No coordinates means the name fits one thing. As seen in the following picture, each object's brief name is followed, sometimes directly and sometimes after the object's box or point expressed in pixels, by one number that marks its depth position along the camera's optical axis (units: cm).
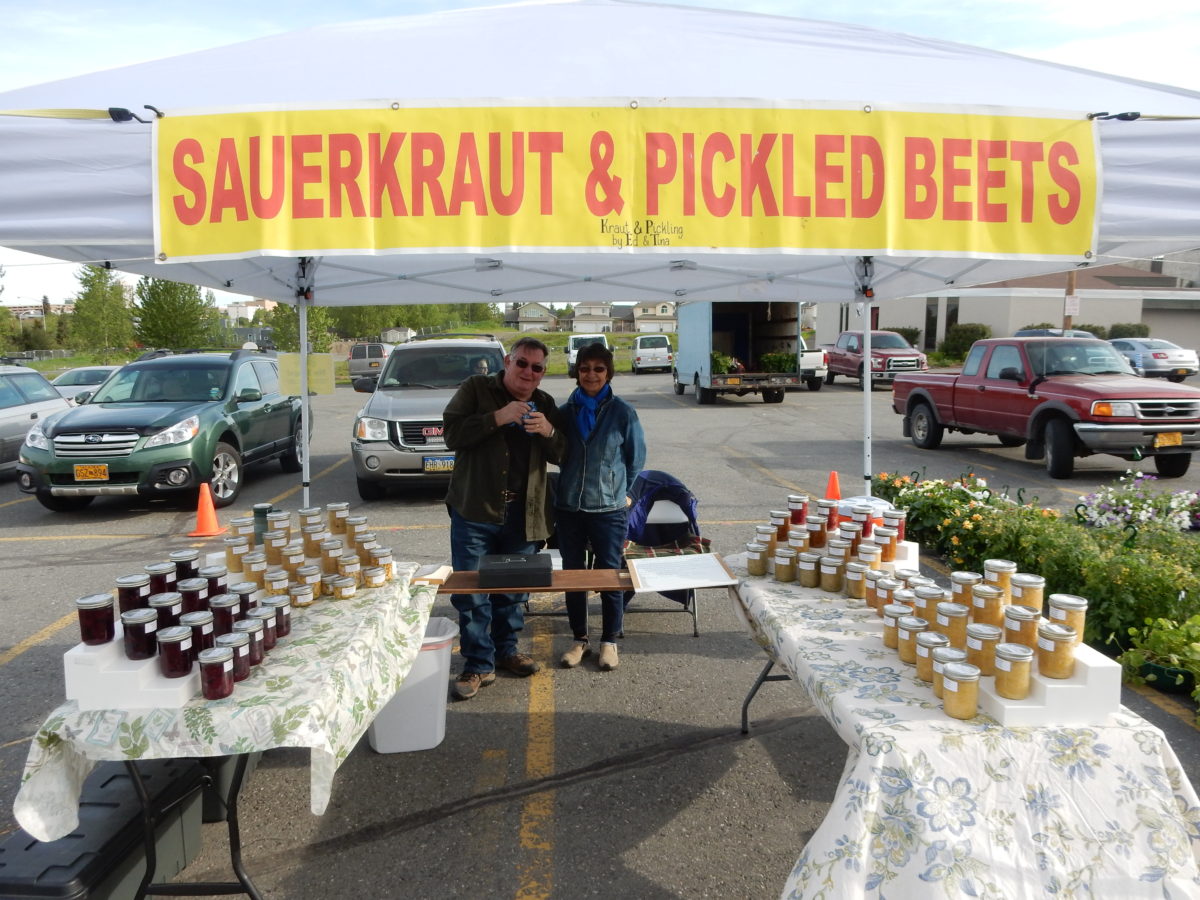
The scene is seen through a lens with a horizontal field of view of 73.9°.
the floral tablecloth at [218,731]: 231
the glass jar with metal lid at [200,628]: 248
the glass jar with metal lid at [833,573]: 333
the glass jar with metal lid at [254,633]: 257
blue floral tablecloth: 203
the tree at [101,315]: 3644
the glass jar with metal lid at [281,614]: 286
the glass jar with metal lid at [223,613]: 264
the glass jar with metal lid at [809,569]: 341
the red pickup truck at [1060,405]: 971
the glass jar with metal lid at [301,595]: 317
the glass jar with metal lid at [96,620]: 243
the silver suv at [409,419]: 880
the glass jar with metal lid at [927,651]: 245
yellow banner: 276
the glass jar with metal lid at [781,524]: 374
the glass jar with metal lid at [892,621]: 273
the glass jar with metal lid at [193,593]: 268
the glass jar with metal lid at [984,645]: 237
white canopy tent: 279
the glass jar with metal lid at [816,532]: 357
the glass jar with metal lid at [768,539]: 366
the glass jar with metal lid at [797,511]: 377
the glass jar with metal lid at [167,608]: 253
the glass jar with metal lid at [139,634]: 240
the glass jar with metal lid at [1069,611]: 238
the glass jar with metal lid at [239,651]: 246
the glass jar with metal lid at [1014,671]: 222
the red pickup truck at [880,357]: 2492
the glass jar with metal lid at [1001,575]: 267
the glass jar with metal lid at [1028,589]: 251
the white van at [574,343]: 2935
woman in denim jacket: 438
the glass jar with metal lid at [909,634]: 259
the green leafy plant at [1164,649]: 415
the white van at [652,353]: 3366
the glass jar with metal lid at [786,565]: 351
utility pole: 2344
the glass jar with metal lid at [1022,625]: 236
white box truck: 1984
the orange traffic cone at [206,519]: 789
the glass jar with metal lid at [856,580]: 321
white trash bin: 365
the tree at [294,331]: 3678
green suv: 845
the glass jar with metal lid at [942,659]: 235
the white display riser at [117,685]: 235
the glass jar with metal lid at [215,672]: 236
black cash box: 355
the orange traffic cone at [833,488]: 770
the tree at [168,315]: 3167
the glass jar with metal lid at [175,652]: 237
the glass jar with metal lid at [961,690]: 223
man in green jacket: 408
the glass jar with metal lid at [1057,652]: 223
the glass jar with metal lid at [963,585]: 271
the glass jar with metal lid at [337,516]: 369
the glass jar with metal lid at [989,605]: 250
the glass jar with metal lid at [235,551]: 336
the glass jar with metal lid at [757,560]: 361
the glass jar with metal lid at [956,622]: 252
